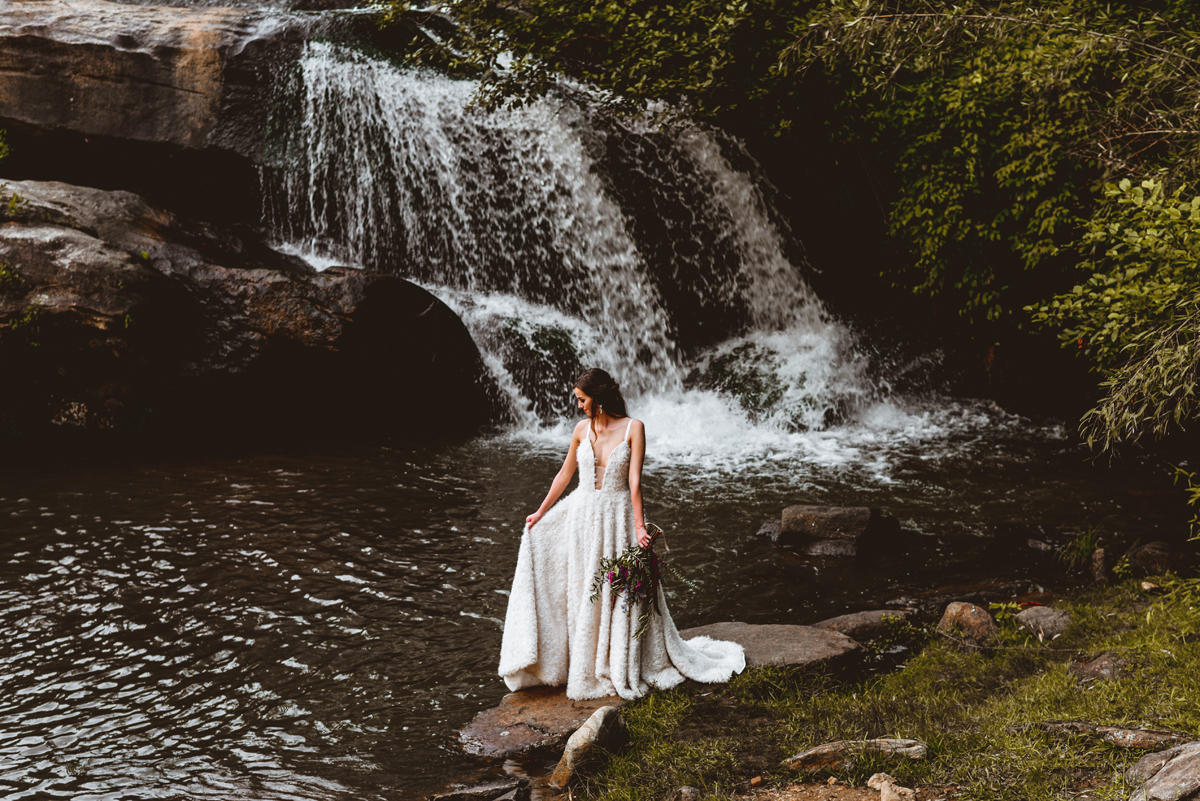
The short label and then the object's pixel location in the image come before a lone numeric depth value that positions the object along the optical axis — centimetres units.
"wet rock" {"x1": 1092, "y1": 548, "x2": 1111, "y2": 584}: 780
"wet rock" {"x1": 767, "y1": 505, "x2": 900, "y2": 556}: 871
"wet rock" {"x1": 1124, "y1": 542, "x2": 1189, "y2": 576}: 764
